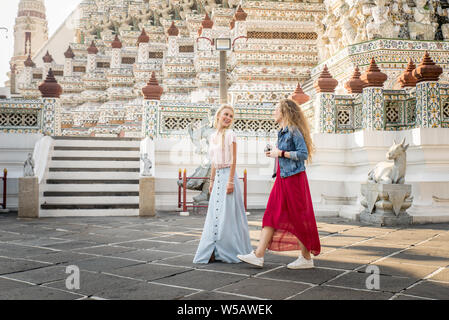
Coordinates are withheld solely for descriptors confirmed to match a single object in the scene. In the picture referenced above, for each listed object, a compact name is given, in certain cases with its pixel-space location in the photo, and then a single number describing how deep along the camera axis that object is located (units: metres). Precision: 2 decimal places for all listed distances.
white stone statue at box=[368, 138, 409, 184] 6.72
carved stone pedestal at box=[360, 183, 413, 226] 6.77
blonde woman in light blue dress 4.25
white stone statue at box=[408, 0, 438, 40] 12.23
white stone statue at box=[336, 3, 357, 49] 12.86
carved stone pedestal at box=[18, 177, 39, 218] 7.75
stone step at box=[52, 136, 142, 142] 10.15
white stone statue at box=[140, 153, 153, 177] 8.12
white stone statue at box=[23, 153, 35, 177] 7.87
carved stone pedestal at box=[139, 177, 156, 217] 8.09
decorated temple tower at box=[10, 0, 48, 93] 40.00
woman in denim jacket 3.87
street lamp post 9.35
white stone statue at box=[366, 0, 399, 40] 12.00
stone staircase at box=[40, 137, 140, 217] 8.28
